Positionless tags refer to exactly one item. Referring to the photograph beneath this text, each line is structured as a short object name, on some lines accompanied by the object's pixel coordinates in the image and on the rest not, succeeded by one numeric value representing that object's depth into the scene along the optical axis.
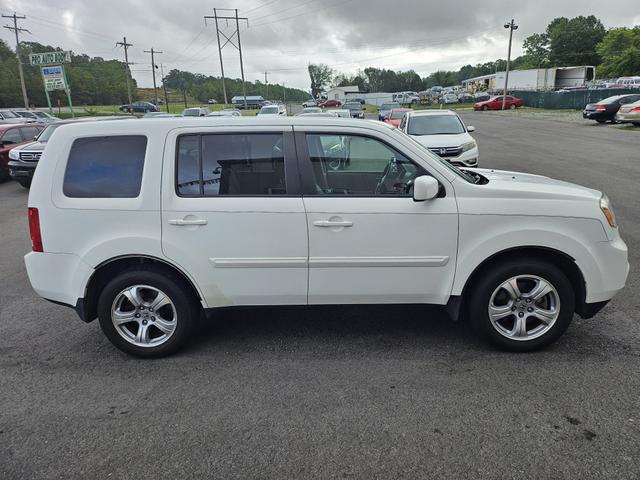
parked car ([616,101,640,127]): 22.73
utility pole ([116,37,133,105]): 61.56
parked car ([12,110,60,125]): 33.03
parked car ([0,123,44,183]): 13.91
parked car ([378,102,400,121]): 35.57
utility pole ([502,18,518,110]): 54.44
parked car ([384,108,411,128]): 23.56
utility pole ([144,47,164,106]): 63.46
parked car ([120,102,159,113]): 67.25
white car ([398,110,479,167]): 10.66
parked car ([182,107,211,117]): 27.60
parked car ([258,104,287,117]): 25.53
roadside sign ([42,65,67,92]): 33.47
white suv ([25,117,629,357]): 3.39
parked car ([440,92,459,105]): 68.88
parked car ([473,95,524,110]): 49.78
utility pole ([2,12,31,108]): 47.64
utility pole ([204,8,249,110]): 55.66
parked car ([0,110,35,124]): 31.44
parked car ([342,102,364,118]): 36.18
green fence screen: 38.66
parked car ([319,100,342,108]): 67.94
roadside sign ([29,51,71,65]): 32.72
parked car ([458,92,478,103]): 67.88
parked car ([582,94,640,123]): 26.16
